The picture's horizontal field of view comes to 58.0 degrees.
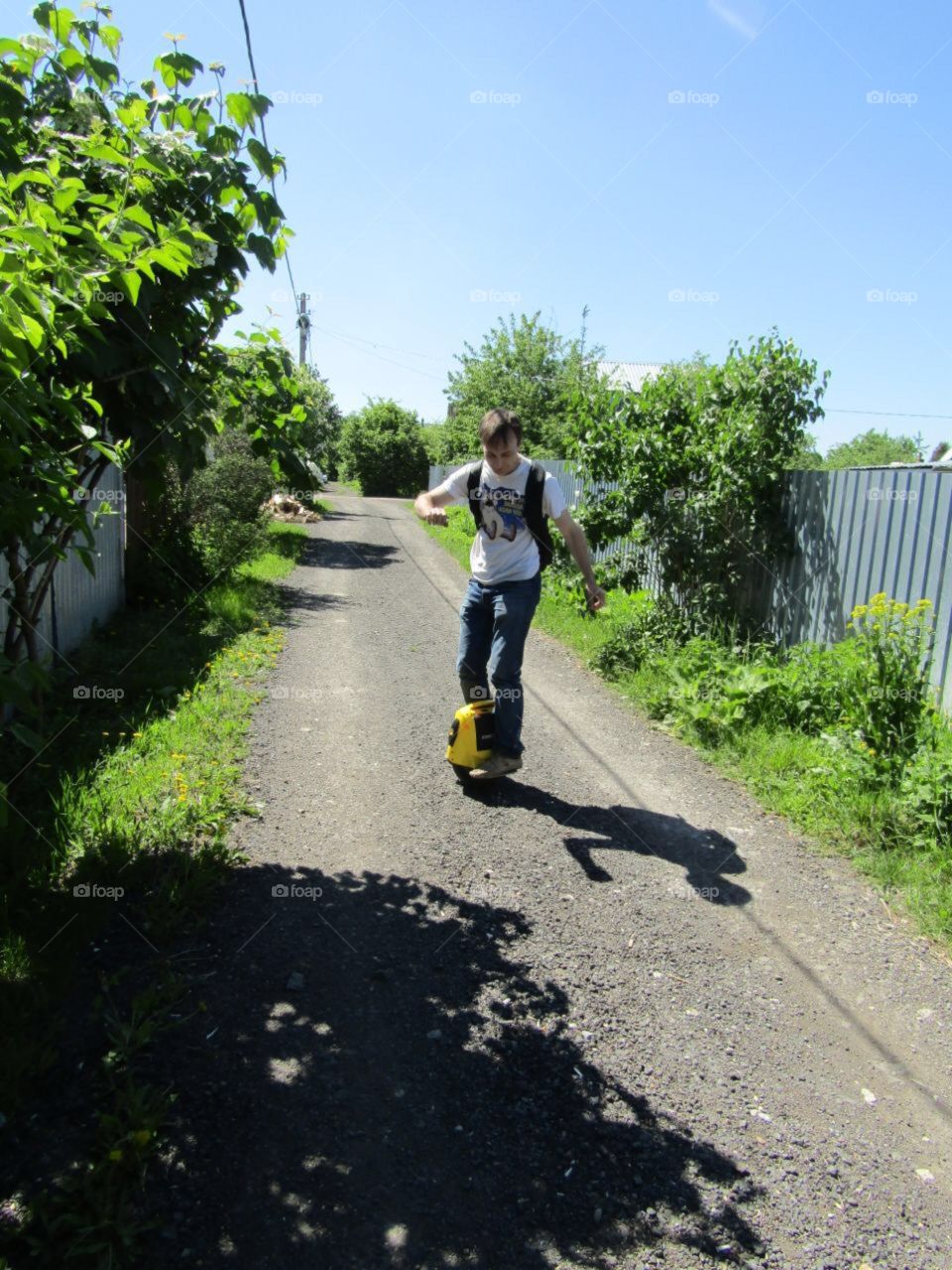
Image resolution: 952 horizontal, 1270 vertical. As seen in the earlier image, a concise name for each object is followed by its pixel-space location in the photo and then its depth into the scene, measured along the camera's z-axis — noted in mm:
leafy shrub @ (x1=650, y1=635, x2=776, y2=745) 5996
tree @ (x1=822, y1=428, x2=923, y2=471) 59625
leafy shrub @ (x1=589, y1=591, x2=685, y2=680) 7879
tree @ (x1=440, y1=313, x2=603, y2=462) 28594
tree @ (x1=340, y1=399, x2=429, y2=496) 46906
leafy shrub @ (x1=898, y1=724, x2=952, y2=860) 4160
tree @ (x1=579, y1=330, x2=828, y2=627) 7137
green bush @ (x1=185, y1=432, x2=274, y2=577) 12398
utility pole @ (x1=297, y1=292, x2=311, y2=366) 33781
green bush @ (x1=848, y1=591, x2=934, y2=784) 4875
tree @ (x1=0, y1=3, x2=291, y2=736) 2791
